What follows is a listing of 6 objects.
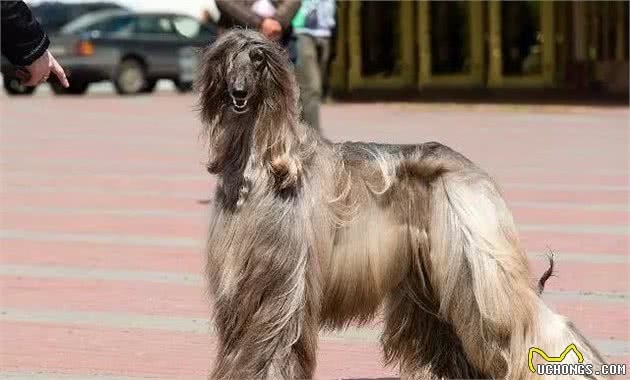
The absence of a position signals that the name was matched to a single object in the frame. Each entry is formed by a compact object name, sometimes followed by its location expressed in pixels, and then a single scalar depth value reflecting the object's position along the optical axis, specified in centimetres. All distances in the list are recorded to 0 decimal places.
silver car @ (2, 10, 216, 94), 5412
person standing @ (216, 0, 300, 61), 1577
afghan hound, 909
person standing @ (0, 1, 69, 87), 770
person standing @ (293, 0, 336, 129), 1807
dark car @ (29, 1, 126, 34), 6205
